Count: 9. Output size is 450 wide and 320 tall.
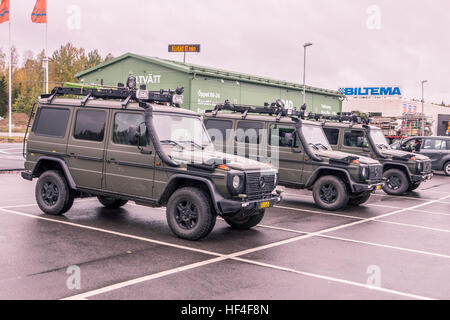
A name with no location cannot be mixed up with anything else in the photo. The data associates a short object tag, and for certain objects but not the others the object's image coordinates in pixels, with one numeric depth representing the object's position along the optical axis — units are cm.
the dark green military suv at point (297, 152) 1127
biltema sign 6906
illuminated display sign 3488
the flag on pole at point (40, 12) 3575
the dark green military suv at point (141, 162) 752
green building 2097
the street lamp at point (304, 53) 3156
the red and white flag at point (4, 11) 3590
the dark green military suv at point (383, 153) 1420
